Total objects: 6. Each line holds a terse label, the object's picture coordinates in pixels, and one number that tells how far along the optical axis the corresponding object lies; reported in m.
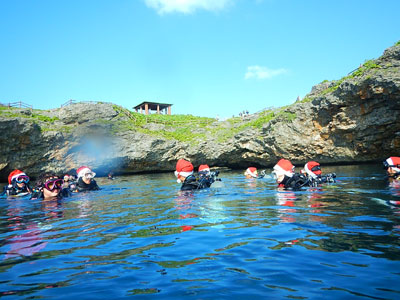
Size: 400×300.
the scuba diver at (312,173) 10.29
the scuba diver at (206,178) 10.51
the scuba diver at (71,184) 12.70
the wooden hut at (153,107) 46.35
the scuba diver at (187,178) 10.27
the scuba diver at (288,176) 9.33
